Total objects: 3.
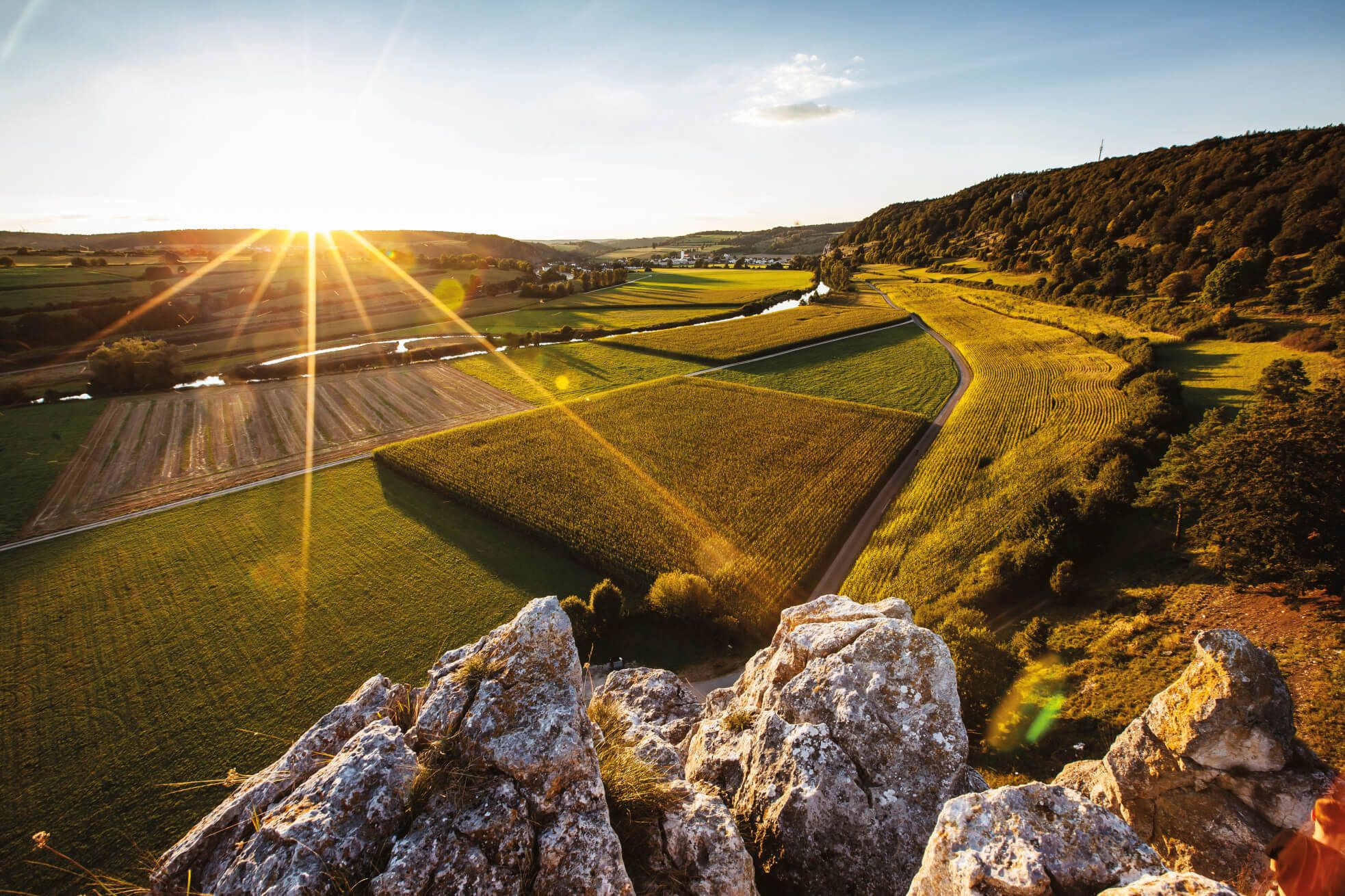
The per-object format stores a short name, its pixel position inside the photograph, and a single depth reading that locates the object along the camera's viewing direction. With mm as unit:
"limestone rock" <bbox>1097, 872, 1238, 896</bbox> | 4539
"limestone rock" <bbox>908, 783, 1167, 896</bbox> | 5402
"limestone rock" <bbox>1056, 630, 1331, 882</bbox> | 7211
